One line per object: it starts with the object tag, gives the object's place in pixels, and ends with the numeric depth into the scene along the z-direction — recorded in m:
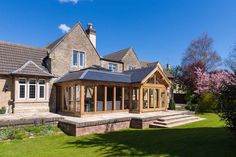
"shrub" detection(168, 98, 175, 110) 27.56
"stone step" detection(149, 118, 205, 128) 15.56
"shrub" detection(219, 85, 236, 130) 8.10
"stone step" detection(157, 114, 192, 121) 16.86
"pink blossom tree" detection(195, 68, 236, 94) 25.33
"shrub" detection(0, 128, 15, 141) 11.50
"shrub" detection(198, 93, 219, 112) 25.83
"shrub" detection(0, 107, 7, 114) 17.26
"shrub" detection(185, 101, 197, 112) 27.84
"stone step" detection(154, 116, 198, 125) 16.27
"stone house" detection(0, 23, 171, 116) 17.88
